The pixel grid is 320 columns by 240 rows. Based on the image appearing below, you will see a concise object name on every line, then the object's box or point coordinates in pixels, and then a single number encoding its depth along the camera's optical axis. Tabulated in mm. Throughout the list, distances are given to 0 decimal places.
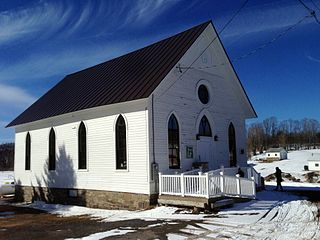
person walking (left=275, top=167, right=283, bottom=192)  20656
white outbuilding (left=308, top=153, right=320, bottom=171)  59594
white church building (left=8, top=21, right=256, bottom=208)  16141
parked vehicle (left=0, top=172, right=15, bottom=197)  31141
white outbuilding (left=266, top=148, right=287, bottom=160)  82150
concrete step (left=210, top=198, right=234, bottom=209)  13422
